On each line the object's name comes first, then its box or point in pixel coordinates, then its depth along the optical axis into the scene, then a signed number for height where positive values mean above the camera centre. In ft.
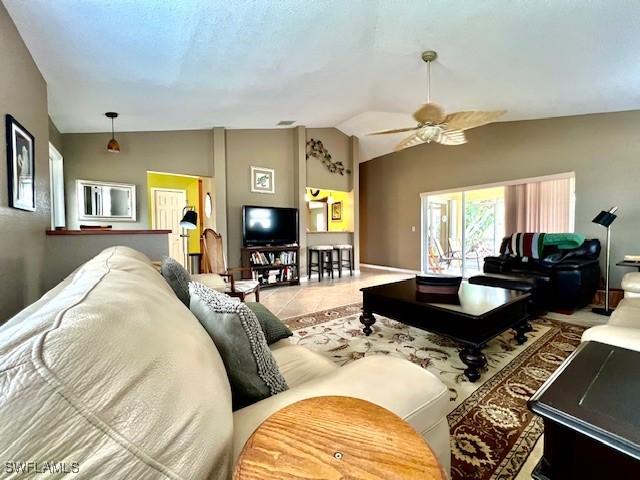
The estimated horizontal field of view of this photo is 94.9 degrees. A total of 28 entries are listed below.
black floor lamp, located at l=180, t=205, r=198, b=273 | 12.42 +0.52
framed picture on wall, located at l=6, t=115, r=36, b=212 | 6.21 +1.54
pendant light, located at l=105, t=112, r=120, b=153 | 13.12 +3.87
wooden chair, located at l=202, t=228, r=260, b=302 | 12.57 -0.94
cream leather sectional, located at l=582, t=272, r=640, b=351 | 4.57 -1.74
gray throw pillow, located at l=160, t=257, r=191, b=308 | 5.02 -0.81
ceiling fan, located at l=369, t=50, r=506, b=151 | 9.81 +3.83
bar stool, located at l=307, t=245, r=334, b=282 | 19.89 -1.97
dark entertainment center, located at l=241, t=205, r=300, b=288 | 17.07 -0.79
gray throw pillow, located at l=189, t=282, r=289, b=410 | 2.84 -1.21
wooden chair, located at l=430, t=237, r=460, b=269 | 21.68 -1.84
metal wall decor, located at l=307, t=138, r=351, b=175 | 20.10 +5.35
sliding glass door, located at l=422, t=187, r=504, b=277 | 20.74 +0.15
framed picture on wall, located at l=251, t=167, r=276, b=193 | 18.11 +3.27
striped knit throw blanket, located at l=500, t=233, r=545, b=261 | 12.93 -0.68
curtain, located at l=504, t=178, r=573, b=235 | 17.58 +1.51
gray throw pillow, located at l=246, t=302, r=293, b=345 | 5.23 -1.74
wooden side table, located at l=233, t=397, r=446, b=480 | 1.52 -1.23
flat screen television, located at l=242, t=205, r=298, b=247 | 17.06 +0.37
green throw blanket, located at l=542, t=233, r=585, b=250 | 12.21 -0.40
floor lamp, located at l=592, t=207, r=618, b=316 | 11.03 +0.29
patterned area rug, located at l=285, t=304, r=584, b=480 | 4.31 -3.20
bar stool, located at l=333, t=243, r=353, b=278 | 20.85 -1.83
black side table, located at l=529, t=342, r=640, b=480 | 2.58 -1.73
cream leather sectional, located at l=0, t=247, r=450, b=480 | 1.22 -0.79
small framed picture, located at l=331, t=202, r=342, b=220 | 24.39 +1.78
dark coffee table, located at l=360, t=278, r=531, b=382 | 6.47 -2.09
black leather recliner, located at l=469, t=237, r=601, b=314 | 10.57 -1.75
